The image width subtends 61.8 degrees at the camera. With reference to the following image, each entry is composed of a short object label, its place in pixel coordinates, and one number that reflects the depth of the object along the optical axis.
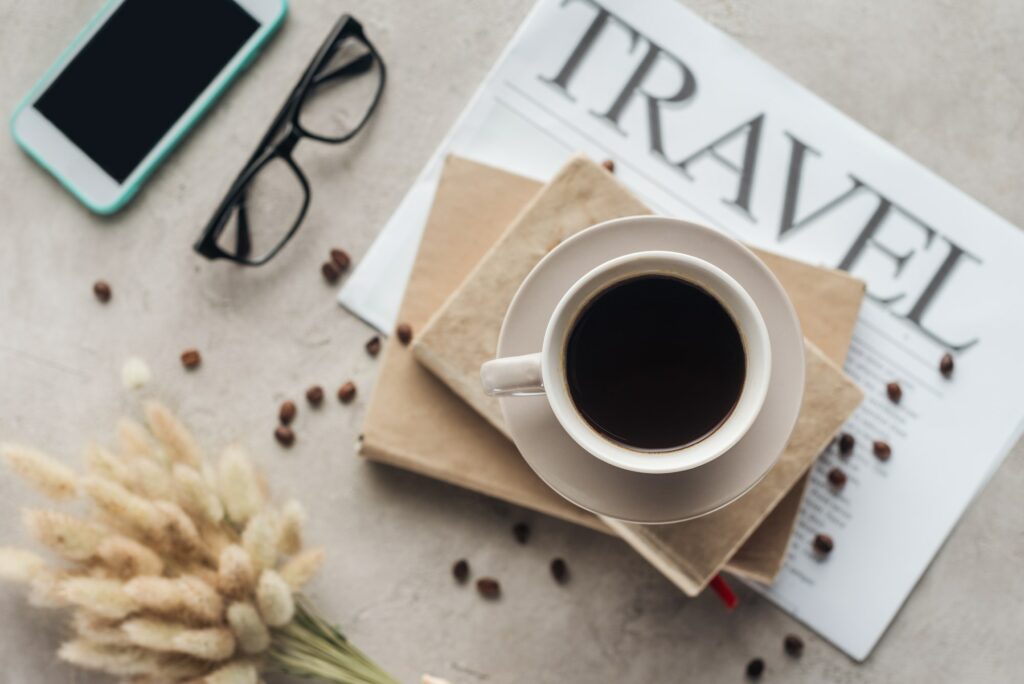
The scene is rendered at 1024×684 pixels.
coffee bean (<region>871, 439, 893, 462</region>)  0.86
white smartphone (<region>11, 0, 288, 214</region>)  0.90
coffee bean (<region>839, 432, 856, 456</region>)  0.86
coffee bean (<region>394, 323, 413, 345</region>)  0.86
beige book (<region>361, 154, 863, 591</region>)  0.83
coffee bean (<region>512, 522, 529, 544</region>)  0.89
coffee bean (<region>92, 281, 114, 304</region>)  0.90
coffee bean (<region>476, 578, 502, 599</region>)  0.88
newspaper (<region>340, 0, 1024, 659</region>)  0.87
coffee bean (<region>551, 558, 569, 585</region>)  0.89
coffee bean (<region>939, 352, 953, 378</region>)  0.87
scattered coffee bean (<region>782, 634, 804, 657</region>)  0.87
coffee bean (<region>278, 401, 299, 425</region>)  0.89
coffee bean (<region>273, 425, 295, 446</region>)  0.89
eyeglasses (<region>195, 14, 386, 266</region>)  0.91
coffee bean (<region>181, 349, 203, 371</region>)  0.90
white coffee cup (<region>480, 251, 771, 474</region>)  0.56
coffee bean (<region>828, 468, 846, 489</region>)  0.86
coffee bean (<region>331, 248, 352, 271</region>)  0.89
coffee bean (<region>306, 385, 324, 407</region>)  0.89
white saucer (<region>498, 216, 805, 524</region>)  0.60
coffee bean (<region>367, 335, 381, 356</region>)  0.89
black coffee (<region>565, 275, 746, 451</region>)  0.59
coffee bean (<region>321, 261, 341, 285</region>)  0.89
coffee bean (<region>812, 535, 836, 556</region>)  0.86
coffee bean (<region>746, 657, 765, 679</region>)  0.88
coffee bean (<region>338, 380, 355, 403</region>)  0.89
